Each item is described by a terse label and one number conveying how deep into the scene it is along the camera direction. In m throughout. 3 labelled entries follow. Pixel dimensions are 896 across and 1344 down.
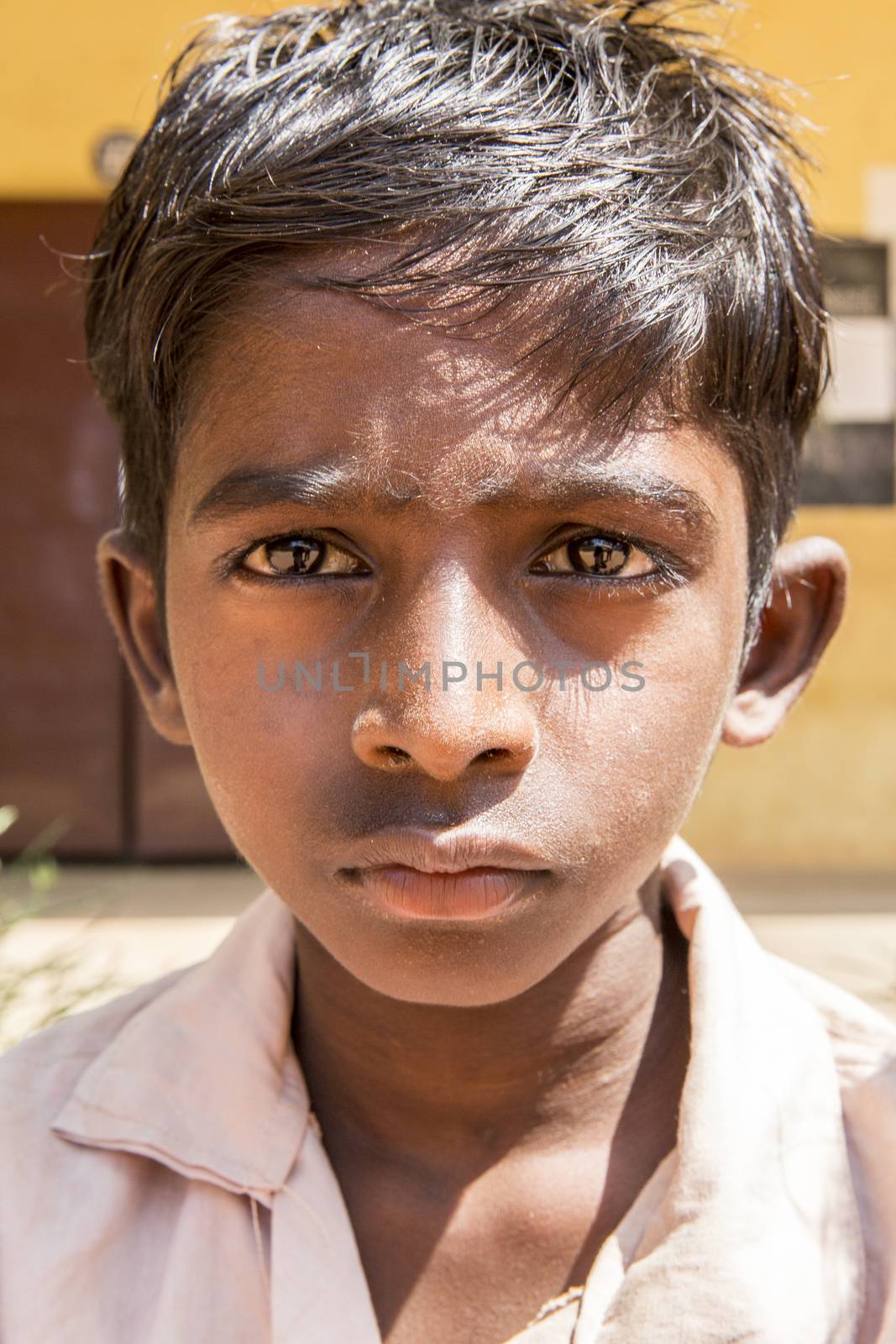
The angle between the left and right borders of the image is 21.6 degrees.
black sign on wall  1.54
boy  0.47
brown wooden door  1.62
